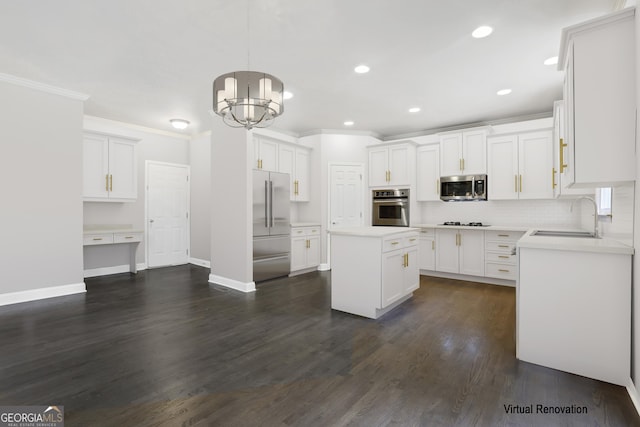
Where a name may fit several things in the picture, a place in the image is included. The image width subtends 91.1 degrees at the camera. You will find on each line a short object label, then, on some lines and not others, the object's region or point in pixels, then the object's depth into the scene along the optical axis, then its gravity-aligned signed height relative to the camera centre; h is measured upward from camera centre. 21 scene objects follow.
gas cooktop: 5.28 -0.25
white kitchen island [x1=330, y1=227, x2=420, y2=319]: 3.29 -0.66
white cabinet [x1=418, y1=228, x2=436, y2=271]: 5.44 -0.69
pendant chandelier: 2.57 +0.96
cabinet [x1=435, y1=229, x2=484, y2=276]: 5.01 -0.69
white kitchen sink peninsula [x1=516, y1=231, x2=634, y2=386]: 2.05 -0.68
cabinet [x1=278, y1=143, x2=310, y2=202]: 5.75 +0.81
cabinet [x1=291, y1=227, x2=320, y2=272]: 5.59 -0.70
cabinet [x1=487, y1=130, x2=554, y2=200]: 4.73 +0.68
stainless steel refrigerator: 4.82 -0.25
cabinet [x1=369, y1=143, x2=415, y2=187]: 5.87 +0.87
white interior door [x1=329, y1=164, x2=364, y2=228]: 6.25 +0.27
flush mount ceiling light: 5.56 +1.56
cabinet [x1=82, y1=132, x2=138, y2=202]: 5.00 +0.71
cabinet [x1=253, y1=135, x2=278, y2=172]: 5.21 +0.98
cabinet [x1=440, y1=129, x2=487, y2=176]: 5.23 +0.97
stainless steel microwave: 5.24 +0.37
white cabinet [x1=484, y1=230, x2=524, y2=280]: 4.74 -0.69
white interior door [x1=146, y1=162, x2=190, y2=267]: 6.23 -0.07
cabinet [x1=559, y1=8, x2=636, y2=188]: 1.93 +0.69
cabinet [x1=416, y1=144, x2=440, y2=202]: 5.71 +0.68
